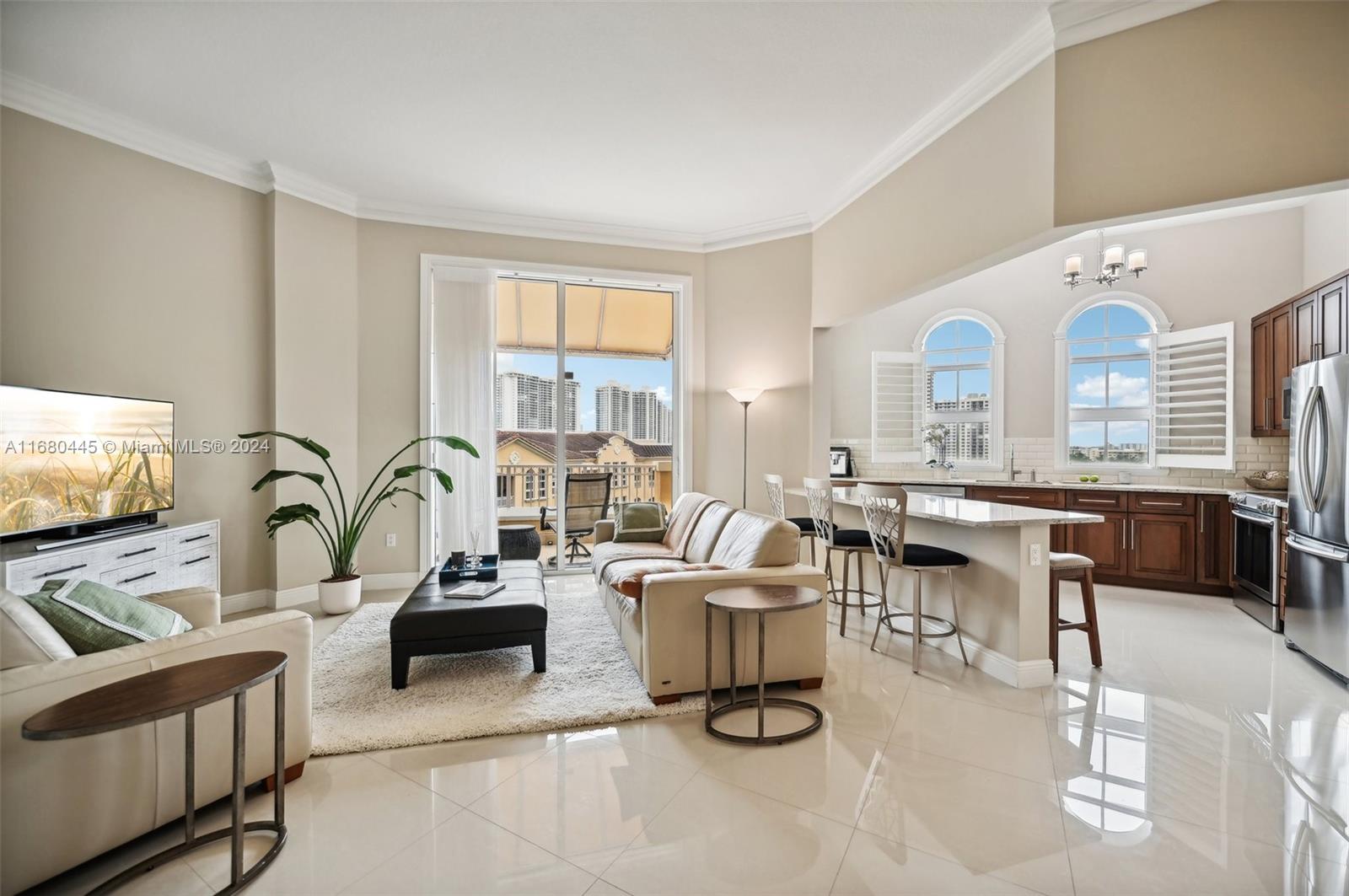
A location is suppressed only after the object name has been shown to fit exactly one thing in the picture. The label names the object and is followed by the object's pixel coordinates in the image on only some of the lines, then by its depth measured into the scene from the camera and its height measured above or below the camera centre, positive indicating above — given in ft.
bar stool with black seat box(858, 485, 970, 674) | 10.37 -1.95
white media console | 9.18 -2.16
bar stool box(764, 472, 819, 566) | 13.80 -1.51
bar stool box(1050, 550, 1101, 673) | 10.32 -2.64
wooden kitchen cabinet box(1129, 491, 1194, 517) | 15.84 -1.55
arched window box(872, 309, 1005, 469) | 20.13 +1.85
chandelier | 14.46 +4.75
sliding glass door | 18.01 +1.42
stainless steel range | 12.78 -2.56
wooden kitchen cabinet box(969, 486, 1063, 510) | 17.22 -1.51
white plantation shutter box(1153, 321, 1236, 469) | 16.74 +1.50
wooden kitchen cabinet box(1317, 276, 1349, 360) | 11.83 +2.76
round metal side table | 7.96 -2.25
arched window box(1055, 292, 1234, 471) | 16.99 +1.82
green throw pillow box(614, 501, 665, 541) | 15.65 -2.12
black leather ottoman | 9.50 -3.06
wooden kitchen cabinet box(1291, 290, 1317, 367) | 13.01 +2.78
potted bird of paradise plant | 13.75 -1.86
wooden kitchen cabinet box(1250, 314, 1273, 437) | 15.11 +1.90
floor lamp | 17.60 +1.40
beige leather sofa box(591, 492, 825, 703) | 9.07 -2.91
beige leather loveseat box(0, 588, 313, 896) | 4.91 -3.06
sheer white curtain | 16.97 +1.45
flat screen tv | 9.70 -0.29
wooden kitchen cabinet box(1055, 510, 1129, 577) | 16.57 -2.79
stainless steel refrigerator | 10.21 -1.32
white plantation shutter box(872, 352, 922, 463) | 21.29 +1.36
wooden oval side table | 4.58 -2.20
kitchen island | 9.80 -2.47
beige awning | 18.15 +4.11
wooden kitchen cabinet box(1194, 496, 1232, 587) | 15.33 -2.57
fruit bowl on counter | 15.11 -0.88
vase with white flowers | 20.79 +0.16
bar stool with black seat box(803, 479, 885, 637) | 12.13 -1.94
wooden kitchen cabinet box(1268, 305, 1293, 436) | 14.17 +2.29
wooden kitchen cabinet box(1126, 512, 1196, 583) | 15.83 -2.81
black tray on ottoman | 11.69 -2.65
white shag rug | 8.29 -4.11
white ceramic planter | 14.12 -3.78
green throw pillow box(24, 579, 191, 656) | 5.95 -1.88
